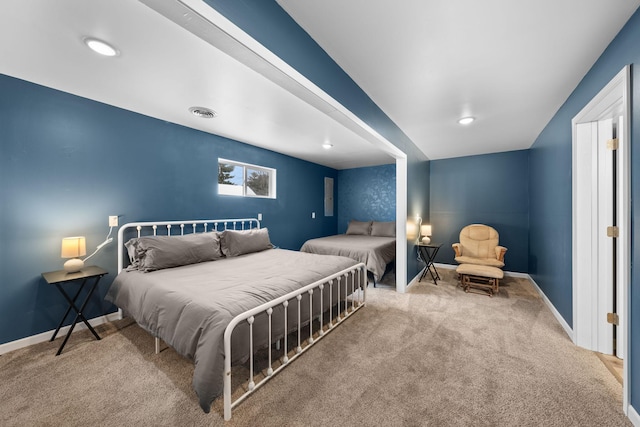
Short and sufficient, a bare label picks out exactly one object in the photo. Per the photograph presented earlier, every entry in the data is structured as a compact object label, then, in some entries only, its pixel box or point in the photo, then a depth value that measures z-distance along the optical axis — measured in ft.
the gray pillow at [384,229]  17.81
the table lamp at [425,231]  14.87
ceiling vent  9.30
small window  13.08
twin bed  13.06
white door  7.05
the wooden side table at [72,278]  7.13
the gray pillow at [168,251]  8.36
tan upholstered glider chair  13.92
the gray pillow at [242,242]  10.74
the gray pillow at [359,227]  19.03
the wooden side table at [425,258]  14.38
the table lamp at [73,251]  7.52
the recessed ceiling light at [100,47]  5.56
